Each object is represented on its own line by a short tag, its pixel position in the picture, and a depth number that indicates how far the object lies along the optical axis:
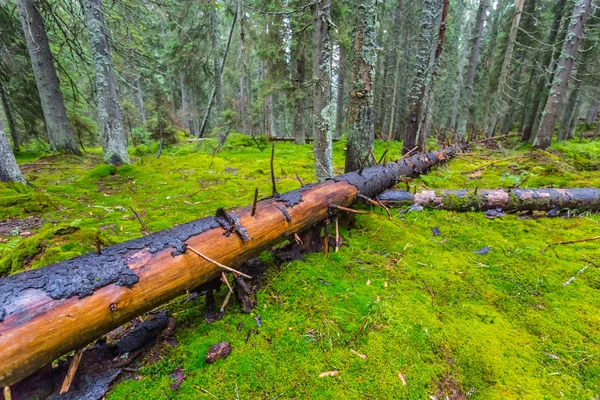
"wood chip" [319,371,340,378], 1.63
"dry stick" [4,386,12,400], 1.12
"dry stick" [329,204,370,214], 2.93
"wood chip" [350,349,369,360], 1.74
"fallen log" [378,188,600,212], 3.97
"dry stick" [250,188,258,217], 2.16
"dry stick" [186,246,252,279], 1.82
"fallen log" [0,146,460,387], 1.21
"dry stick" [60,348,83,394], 1.33
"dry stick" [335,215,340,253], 2.98
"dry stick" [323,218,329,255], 2.90
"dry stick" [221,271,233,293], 1.90
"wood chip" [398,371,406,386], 1.60
